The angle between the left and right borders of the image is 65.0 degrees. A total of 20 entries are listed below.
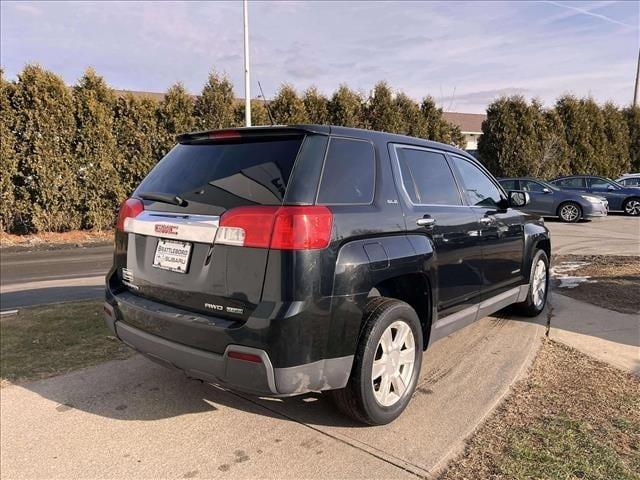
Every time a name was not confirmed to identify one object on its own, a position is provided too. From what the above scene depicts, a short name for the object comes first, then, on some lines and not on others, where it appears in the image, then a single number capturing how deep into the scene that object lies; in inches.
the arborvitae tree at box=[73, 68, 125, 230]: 532.4
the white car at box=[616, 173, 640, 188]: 756.6
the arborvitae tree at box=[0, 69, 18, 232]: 489.7
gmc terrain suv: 106.1
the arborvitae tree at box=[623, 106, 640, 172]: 1063.0
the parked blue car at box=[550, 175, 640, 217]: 739.4
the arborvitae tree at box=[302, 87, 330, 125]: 706.8
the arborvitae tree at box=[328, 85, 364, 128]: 727.1
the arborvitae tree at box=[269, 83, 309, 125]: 682.2
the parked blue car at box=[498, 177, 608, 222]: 658.8
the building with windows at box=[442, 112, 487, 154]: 1902.1
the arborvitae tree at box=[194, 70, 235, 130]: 623.2
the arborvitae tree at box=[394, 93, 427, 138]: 797.2
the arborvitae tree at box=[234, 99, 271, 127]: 654.5
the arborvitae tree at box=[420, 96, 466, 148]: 840.9
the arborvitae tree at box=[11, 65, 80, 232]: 502.6
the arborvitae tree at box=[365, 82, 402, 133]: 772.0
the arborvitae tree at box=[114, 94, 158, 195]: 563.5
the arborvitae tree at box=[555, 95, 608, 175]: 938.1
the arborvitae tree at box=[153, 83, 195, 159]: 586.6
